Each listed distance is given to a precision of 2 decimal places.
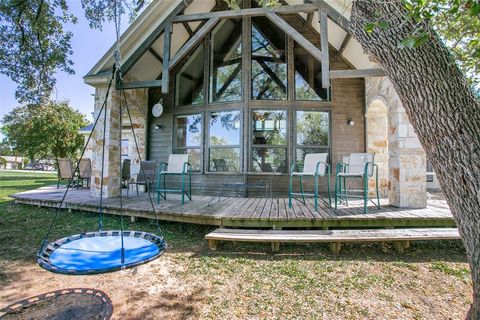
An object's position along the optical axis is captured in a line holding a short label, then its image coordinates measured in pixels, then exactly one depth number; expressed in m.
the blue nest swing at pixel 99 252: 1.52
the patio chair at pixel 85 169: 7.82
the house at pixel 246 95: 5.48
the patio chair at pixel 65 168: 7.00
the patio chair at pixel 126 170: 6.05
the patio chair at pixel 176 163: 5.03
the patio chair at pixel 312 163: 4.19
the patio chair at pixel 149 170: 5.74
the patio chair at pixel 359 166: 3.88
